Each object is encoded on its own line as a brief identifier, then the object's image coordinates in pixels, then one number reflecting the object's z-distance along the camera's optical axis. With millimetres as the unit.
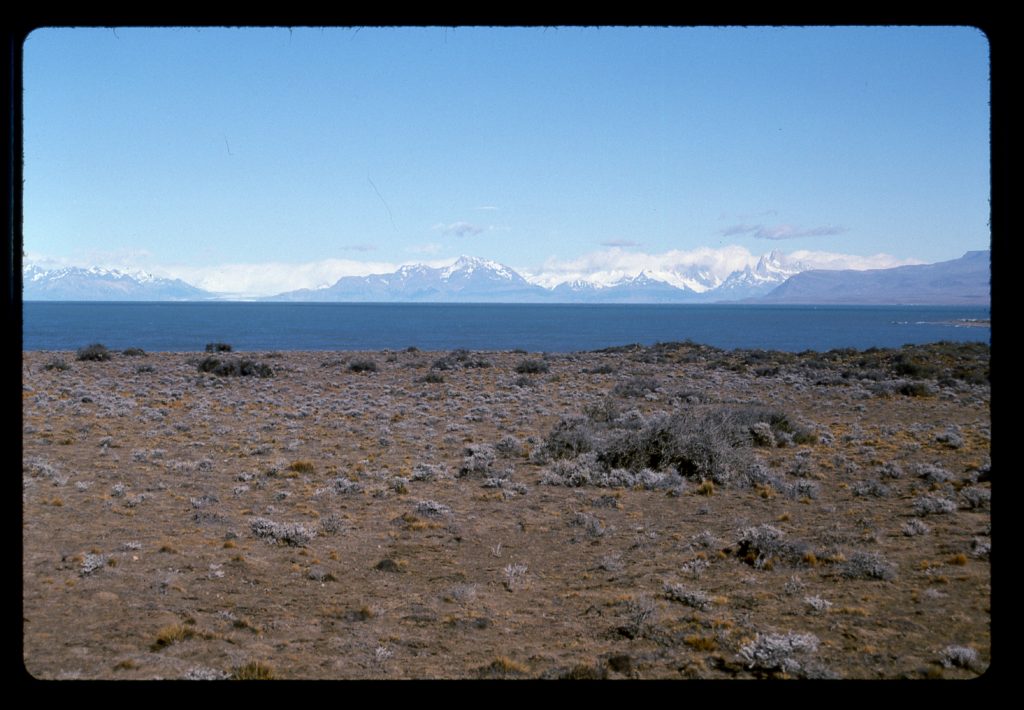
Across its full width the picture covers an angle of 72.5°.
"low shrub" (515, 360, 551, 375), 28406
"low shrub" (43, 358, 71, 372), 26062
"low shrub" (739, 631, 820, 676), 4387
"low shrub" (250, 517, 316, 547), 7625
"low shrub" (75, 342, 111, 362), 30203
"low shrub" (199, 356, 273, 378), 26234
